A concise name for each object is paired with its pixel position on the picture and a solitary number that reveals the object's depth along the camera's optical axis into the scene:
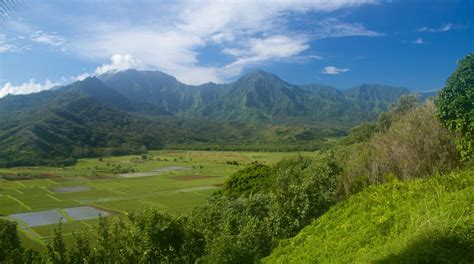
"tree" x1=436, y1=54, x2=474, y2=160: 13.62
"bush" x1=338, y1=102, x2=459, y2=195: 16.08
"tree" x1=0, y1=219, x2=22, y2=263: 23.33
